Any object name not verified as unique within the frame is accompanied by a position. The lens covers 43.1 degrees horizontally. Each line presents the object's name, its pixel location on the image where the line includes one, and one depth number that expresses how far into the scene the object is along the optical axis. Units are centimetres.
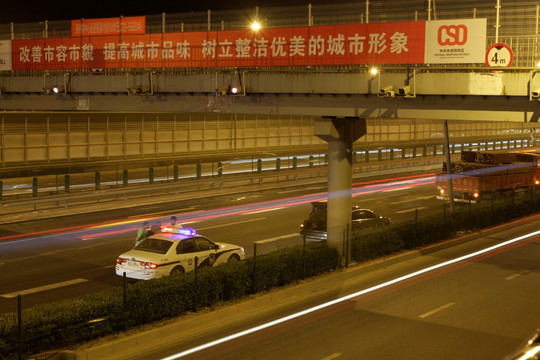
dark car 2178
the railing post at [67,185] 3186
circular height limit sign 1584
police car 1609
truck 3259
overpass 1642
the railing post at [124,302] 1232
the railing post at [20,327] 1058
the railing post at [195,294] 1371
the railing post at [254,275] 1514
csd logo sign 1657
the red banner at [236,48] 1769
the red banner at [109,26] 2356
